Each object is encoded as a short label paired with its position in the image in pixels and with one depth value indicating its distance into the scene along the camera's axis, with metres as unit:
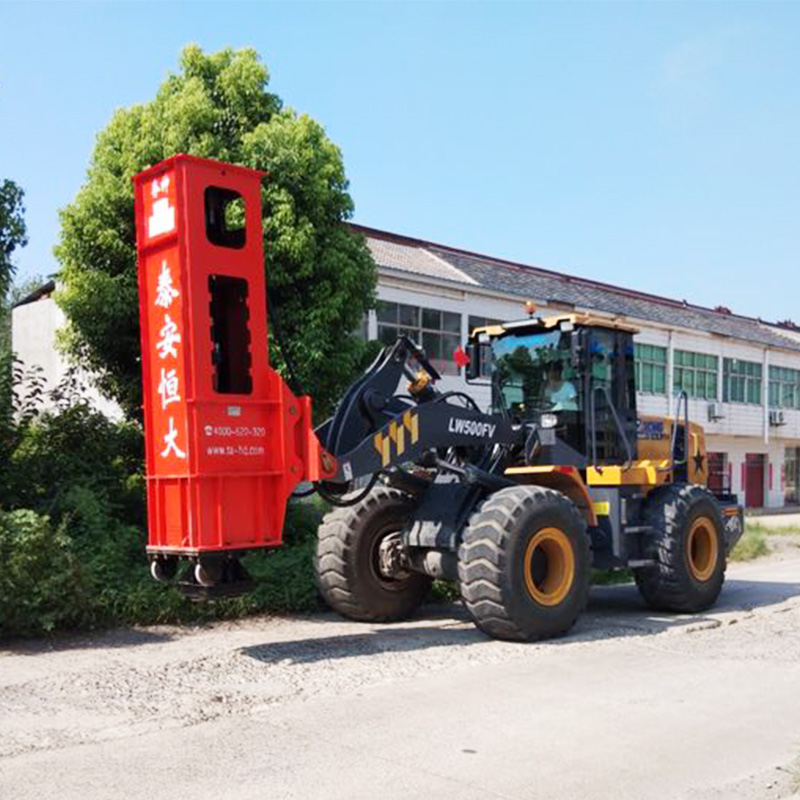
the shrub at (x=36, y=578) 9.02
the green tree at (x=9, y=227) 11.34
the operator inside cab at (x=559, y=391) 11.02
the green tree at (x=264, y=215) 13.58
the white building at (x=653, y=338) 25.59
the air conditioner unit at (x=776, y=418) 42.44
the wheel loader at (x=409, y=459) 8.09
